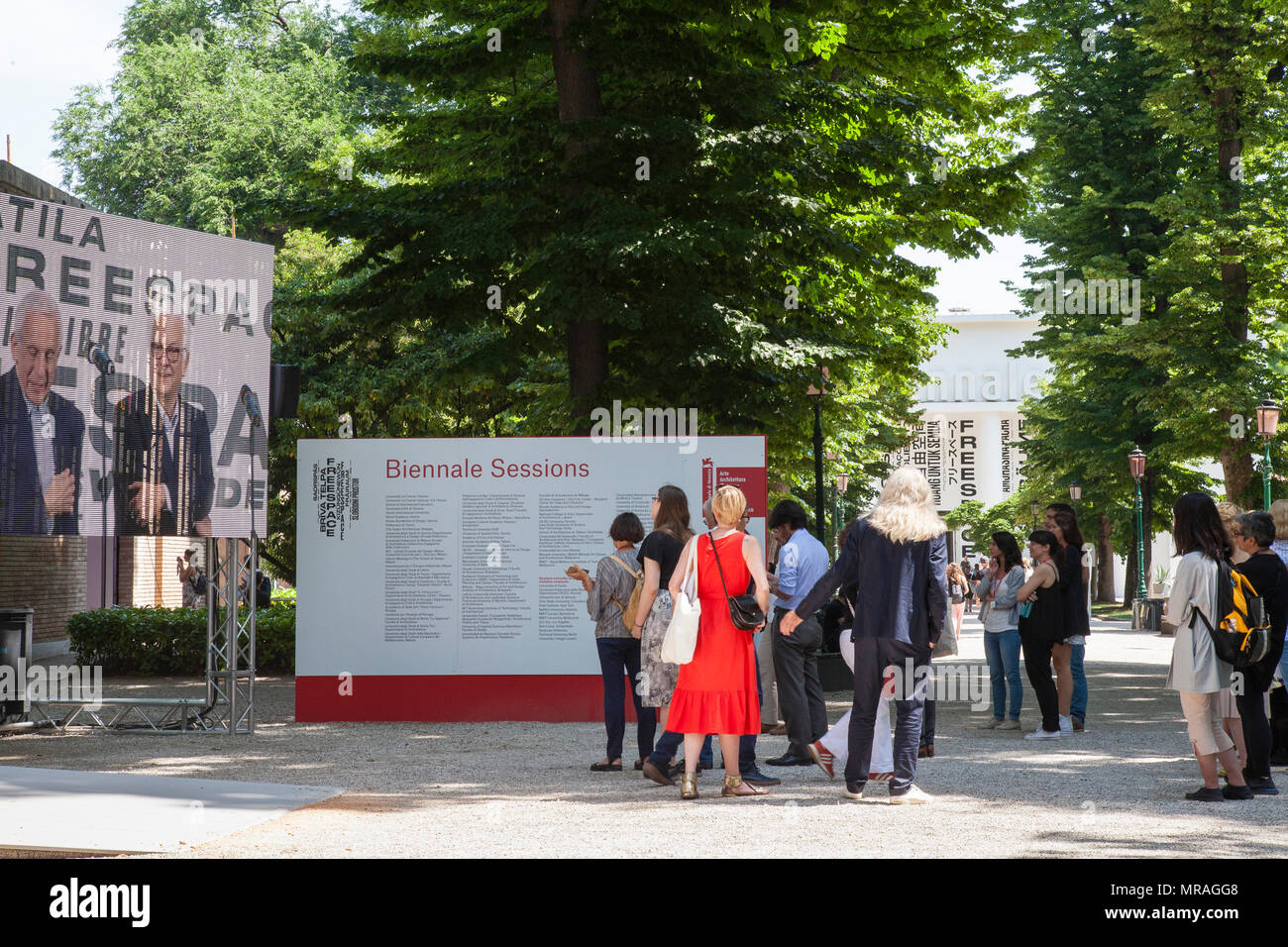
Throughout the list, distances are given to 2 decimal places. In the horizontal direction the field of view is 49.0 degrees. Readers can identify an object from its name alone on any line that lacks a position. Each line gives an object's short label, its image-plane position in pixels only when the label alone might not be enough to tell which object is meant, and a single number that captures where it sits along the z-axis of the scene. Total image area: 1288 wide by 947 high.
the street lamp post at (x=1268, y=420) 25.03
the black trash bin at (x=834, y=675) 18.31
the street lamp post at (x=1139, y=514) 33.66
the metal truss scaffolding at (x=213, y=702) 13.28
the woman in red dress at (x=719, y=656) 9.01
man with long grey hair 8.77
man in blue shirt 10.66
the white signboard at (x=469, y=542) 13.93
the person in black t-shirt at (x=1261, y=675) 9.27
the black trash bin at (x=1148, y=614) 35.94
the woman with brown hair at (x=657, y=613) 9.63
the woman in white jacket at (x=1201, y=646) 8.88
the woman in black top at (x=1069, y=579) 12.55
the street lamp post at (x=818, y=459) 21.22
